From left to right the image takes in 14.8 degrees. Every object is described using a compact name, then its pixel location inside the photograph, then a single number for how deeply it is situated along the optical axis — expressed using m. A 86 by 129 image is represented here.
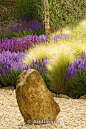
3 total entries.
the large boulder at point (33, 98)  3.53
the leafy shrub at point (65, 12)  15.23
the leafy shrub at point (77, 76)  5.85
